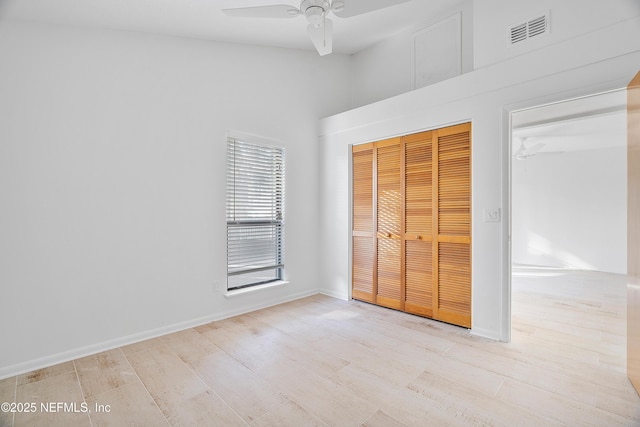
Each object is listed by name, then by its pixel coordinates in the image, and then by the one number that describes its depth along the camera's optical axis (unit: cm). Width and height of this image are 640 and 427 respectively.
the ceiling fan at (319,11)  208
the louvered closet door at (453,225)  305
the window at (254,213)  354
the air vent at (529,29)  257
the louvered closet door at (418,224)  336
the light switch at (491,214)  280
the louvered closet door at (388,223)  366
